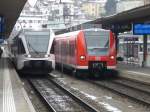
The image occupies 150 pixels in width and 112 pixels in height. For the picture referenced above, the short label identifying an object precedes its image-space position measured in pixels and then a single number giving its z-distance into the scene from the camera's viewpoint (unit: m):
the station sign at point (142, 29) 33.47
